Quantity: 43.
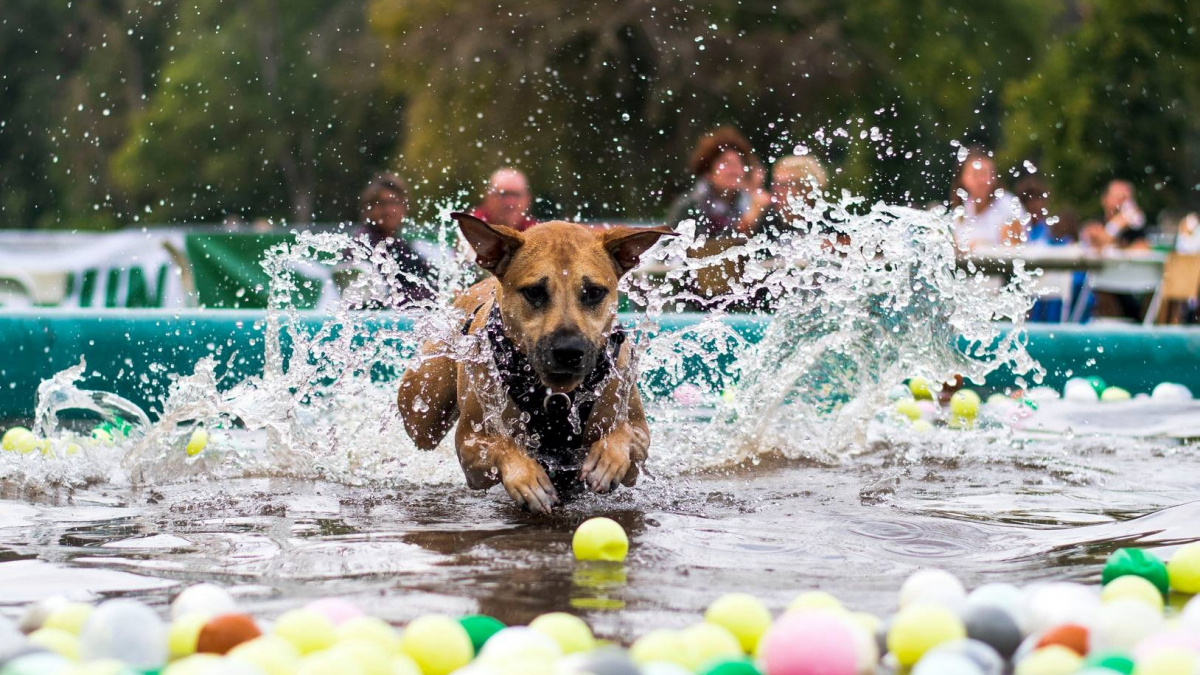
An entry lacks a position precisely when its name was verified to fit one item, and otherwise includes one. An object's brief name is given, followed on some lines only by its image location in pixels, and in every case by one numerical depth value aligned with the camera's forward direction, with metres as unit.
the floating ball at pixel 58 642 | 5.93
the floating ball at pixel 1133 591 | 6.71
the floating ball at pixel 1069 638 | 5.92
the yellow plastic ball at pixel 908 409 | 15.50
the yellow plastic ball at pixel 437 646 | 5.86
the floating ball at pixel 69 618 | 6.26
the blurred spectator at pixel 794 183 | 13.87
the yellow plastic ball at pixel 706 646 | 5.78
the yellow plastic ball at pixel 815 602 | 6.47
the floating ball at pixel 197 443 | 12.28
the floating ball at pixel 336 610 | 6.26
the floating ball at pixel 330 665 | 5.28
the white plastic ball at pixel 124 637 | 5.93
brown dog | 9.47
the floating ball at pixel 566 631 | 5.99
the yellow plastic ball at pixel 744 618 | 6.25
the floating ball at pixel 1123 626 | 6.03
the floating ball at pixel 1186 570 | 7.34
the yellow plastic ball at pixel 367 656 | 5.48
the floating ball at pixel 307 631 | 5.96
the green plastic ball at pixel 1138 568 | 7.30
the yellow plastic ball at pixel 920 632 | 5.95
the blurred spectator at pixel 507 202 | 19.56
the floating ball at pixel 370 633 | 5.94
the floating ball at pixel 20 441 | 12.46
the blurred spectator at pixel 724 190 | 18.28
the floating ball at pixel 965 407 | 15.37
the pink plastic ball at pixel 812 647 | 5.57
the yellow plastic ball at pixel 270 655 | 5.54
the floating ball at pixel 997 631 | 6.16
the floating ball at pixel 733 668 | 5.49
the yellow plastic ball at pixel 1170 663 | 5.29
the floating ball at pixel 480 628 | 6.16
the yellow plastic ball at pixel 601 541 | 8.15
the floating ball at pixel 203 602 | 6.49
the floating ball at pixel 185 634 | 6.09
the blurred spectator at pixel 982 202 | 22.08
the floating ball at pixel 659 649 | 5.72
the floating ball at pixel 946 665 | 5.30
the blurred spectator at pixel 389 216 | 18.77
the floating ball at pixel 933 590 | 6.52
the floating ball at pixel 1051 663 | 5.57
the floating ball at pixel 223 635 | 6.01
